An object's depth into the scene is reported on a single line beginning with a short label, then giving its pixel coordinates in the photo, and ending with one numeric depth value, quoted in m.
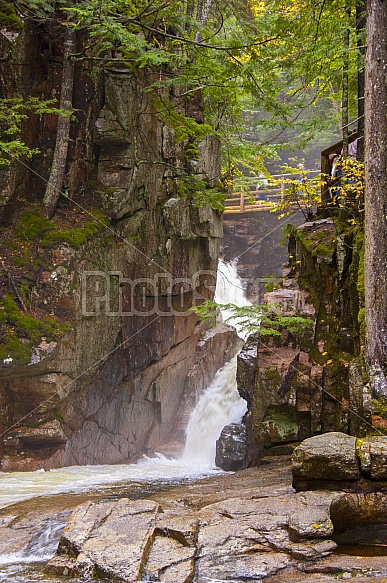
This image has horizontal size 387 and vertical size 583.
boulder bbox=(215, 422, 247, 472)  13.69
